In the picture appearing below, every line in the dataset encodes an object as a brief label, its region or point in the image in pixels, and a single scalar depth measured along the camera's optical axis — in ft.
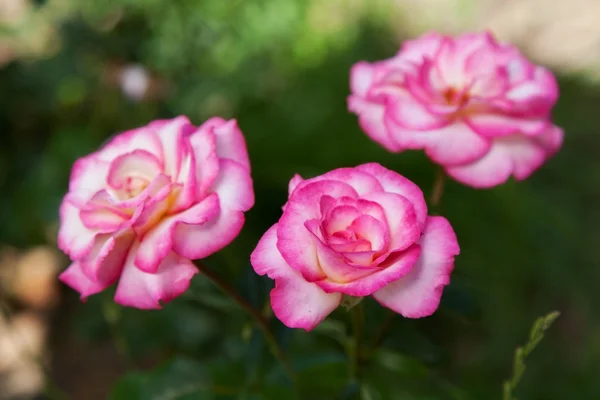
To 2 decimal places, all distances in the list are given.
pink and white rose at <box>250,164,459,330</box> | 1.52
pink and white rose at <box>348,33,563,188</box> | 2.04
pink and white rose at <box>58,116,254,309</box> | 1.74
